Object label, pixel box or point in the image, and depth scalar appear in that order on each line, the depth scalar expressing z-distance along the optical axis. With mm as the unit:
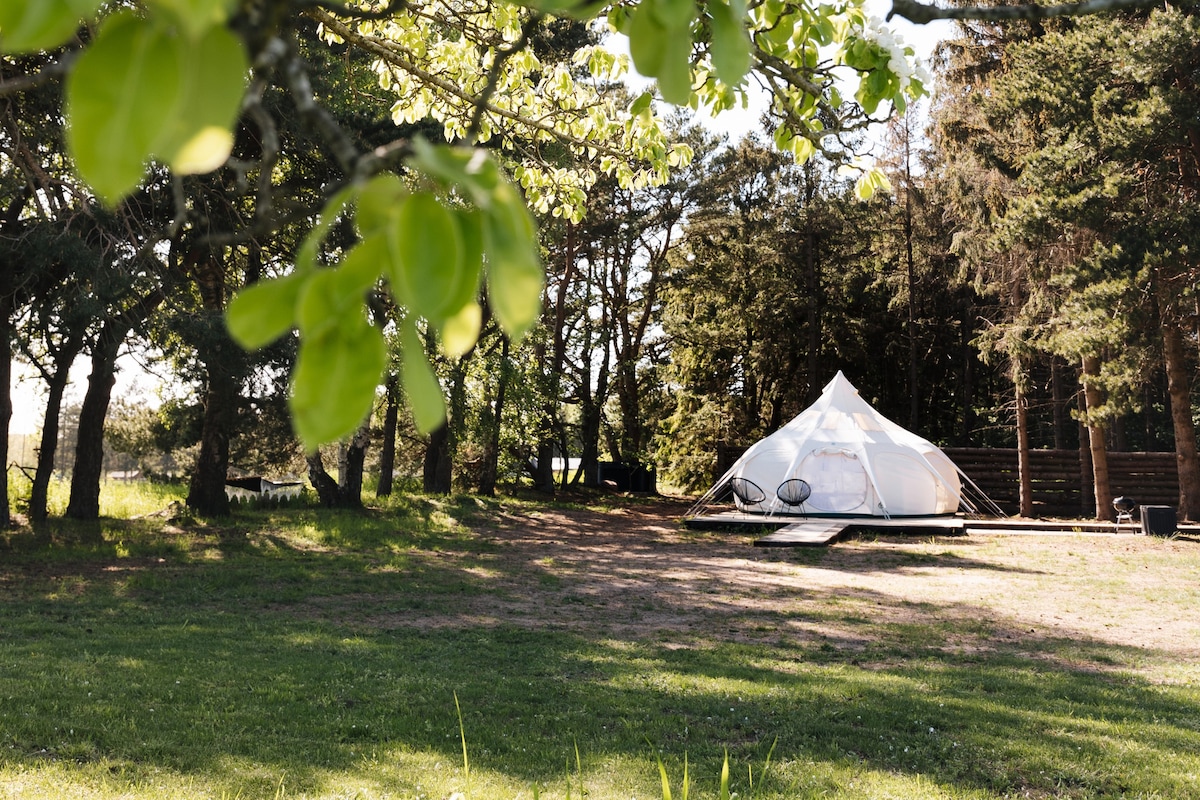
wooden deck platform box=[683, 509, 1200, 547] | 16703
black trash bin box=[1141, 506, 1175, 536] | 16047
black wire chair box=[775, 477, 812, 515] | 19703
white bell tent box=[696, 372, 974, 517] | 19844
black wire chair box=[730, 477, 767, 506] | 20297
